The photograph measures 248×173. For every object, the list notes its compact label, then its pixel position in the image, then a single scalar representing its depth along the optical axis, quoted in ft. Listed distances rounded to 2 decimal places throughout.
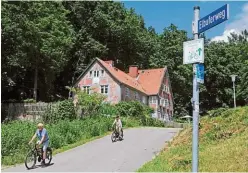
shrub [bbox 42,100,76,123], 129.23
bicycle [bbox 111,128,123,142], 89.87
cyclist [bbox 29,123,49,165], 58.70
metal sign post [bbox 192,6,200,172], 24.18
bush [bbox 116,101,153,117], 157.89
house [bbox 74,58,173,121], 189.11
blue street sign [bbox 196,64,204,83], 25.23
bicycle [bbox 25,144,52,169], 58.13
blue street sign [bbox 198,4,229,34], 24.58
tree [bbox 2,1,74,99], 138.82
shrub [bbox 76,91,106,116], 132.16
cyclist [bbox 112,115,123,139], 90.66
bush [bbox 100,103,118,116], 137.49
